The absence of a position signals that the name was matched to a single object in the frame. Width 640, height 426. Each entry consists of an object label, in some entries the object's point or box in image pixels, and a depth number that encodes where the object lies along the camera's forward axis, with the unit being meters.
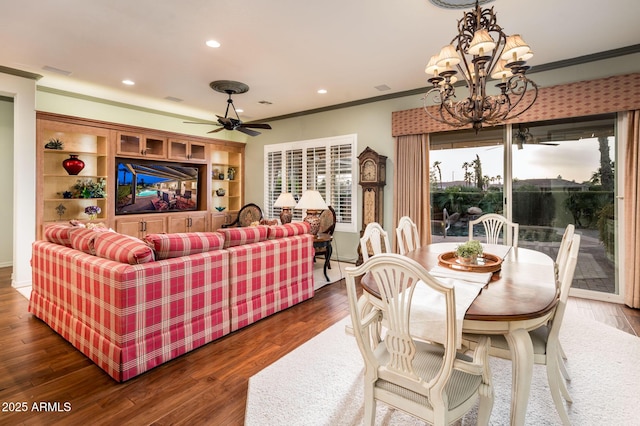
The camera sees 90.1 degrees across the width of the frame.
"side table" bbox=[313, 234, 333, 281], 4.54
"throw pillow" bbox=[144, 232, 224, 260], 2.45
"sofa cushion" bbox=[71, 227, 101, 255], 2.62
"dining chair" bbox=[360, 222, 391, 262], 2.46
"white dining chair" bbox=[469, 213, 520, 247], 3.43
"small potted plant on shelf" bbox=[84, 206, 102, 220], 5.08
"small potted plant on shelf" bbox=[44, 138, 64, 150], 4.87
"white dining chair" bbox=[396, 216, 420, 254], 3.19
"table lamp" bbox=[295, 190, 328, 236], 4.72
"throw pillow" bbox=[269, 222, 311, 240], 3.44
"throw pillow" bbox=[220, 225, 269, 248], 2.97
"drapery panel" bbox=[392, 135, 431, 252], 4.91
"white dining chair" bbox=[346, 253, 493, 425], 1.23
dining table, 1.45
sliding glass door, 3.84
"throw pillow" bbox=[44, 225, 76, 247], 2.97
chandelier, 2.15
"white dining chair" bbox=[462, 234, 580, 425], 1.69
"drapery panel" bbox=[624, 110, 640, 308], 3.50
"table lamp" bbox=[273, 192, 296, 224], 5.36
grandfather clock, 5.22
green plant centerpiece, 2.23
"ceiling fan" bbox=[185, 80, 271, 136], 4.70
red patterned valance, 3.46
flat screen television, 5.60
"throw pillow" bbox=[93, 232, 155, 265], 2.26
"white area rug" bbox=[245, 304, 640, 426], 1.81
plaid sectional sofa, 2.22
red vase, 5.00
